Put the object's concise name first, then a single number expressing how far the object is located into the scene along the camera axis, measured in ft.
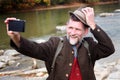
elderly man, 10.82
